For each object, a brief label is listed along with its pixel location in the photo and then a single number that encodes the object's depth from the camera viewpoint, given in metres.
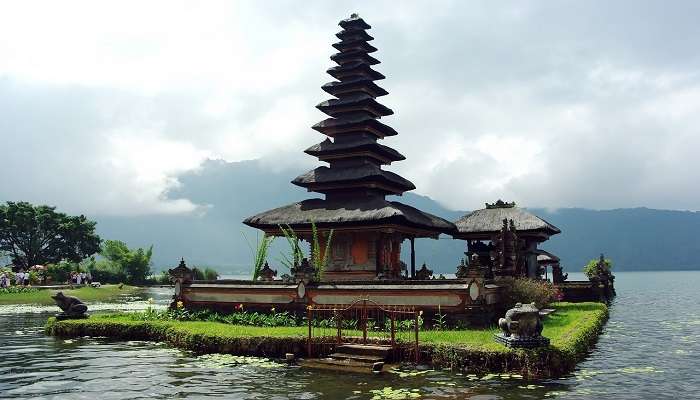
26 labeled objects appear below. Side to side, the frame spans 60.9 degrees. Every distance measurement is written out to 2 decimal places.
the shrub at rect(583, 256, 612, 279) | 53.49
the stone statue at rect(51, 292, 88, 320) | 27.34
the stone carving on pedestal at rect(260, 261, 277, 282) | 34.00
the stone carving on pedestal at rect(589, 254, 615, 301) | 45.56
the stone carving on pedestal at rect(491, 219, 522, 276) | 26.11
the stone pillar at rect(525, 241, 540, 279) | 40.88
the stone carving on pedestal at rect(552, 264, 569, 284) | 52.59
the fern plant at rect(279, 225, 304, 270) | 31.44
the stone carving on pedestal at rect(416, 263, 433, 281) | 34.03
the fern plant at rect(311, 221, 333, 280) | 30.68
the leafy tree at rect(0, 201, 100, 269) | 72.25
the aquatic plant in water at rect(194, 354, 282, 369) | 18.30
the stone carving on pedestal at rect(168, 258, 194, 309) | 28.34
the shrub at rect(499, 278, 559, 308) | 24.41
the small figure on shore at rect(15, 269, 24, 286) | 57.48
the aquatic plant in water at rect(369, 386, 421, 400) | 13.76
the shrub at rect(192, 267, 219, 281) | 71.11
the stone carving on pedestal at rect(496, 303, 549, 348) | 16.77
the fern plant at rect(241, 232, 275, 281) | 33.22
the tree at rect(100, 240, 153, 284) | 80.31
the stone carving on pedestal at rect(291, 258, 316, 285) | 25.48
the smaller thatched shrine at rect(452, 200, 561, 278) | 39.19
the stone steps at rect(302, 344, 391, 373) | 17.16
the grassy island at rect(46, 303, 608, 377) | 16.53
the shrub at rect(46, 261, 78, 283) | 63.34
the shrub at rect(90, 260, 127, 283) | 76.31
